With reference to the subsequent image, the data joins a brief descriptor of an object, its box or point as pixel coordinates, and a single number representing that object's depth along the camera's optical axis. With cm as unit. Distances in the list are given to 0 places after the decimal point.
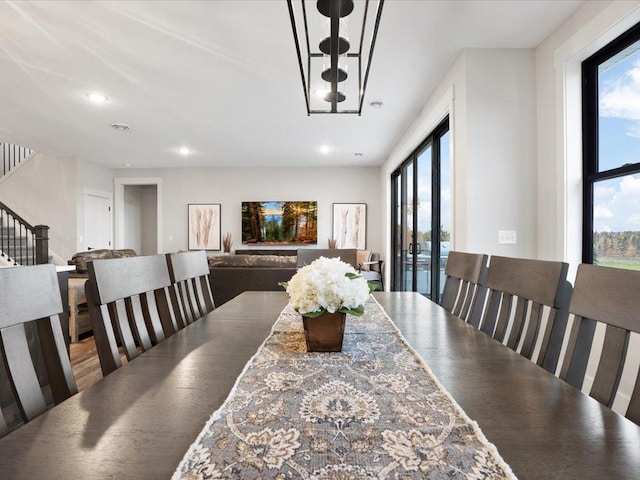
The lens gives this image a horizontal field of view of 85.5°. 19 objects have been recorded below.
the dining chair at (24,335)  72
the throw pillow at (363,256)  657
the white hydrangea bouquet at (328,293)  94
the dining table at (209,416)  49
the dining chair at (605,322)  75
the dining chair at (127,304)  103
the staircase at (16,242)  552
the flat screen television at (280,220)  734
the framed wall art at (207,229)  739
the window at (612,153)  203
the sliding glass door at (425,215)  370
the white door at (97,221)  666
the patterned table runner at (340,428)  49
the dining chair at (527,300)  104
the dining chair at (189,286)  160
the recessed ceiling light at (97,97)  360
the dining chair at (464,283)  158
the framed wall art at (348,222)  733
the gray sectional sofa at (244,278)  382
